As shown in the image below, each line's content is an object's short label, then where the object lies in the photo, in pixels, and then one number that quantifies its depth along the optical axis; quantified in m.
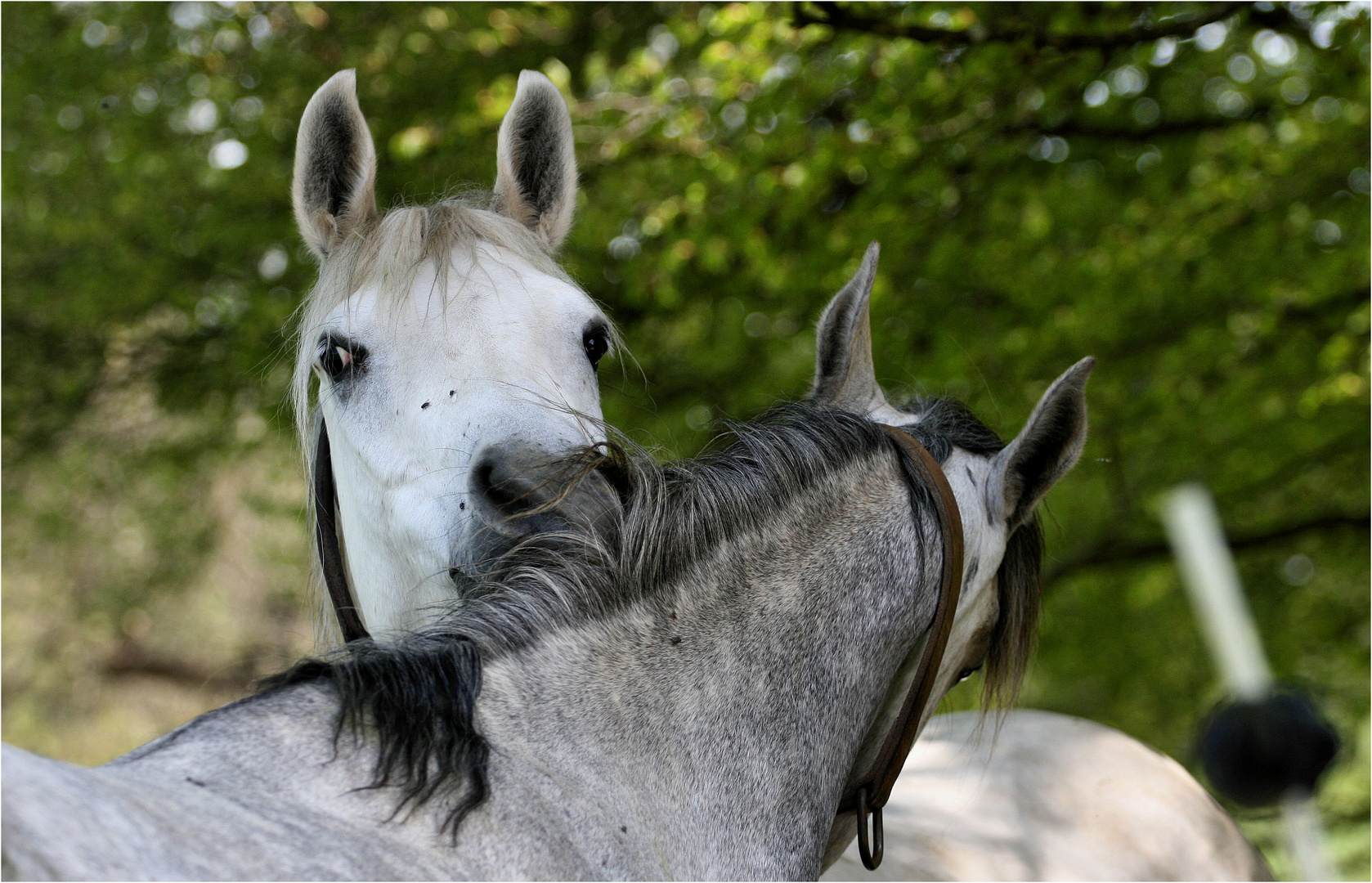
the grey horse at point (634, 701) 4.81
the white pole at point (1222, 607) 4.96
